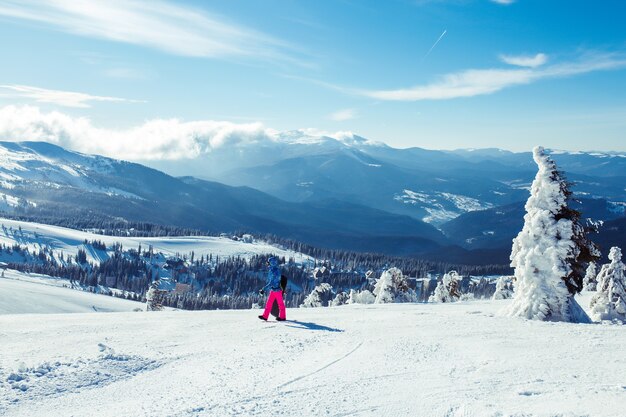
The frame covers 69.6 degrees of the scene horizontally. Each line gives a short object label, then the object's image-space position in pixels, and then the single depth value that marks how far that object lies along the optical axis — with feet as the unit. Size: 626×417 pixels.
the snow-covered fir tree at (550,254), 70.33
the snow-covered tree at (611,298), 85.51
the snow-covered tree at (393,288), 176.24
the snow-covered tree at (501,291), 193.77
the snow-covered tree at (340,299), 246.43
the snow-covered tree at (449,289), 190.60
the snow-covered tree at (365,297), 200.75
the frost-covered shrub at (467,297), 221.91
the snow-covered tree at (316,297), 215.92
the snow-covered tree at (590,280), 190.85
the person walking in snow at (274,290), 62.75
